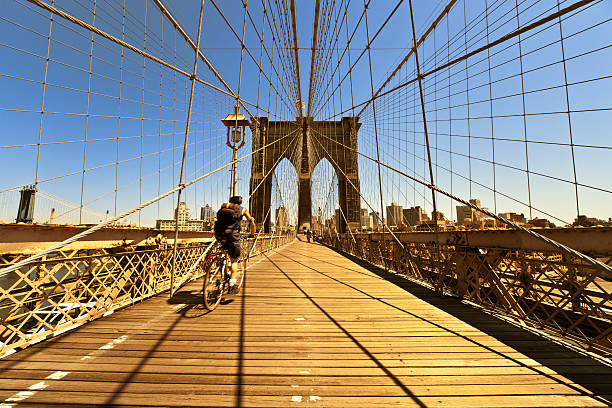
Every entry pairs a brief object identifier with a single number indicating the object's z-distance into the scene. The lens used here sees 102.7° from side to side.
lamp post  9.41
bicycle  2.70
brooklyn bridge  1.36
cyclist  3.00
